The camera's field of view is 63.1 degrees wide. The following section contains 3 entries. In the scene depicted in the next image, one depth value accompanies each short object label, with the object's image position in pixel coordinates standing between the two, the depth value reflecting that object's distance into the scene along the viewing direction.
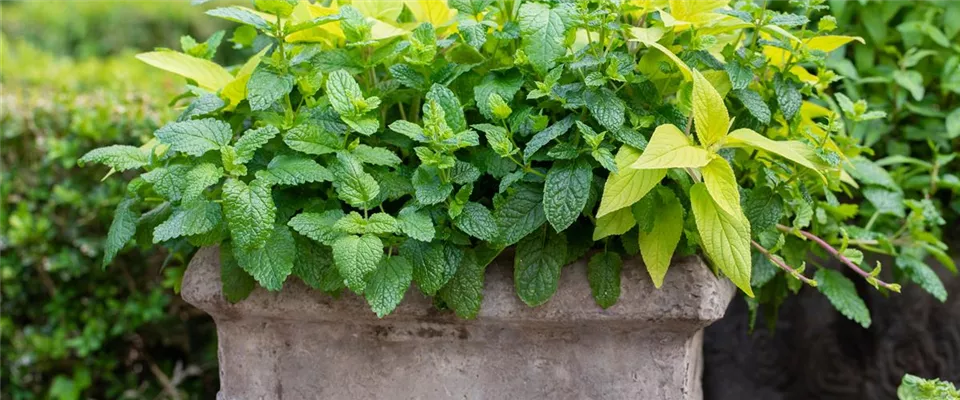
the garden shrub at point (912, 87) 1.67
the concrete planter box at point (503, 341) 1.12
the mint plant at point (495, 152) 1.03
